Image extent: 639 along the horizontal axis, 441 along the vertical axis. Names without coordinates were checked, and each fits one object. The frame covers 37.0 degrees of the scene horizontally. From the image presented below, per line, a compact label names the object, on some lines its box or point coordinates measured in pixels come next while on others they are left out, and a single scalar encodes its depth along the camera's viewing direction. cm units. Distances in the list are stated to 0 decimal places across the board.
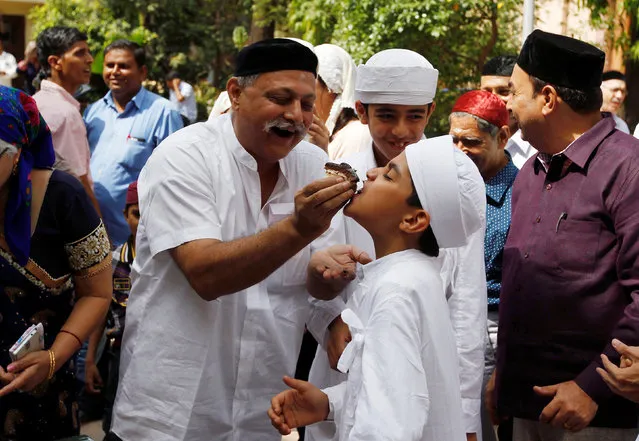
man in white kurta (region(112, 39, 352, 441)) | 296
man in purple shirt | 315
